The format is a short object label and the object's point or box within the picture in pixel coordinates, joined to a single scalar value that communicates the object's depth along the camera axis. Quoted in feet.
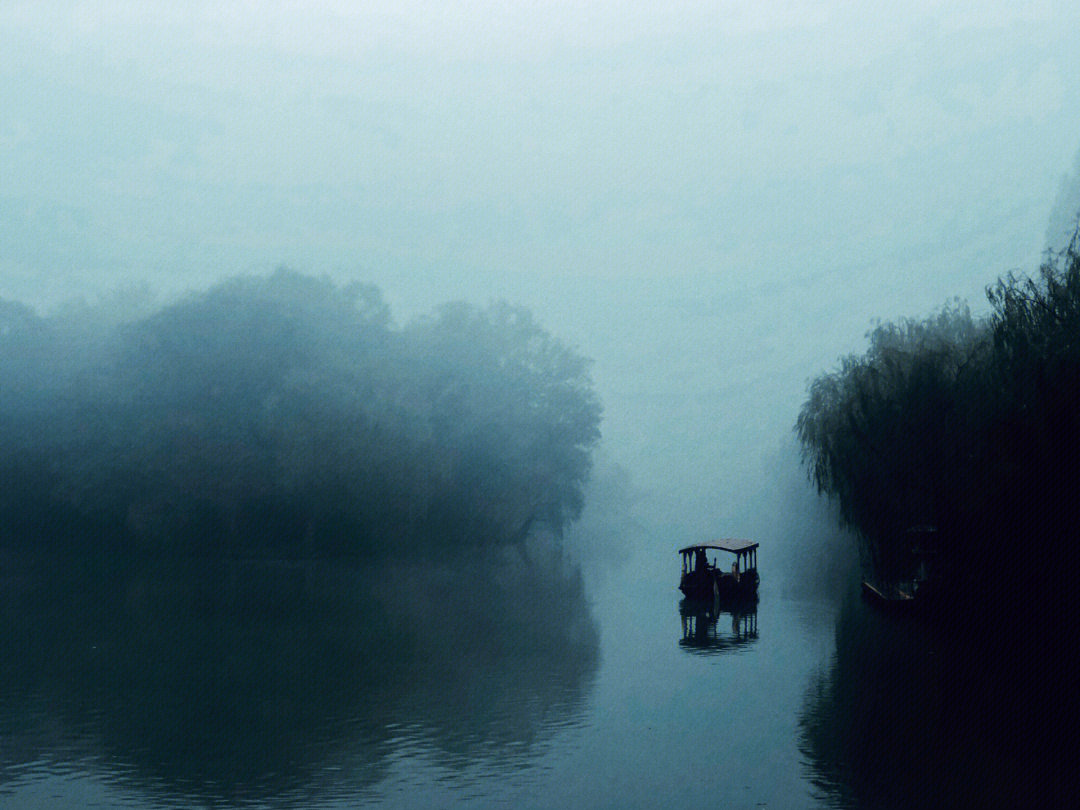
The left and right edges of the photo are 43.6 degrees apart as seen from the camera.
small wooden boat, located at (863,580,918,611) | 110.22
